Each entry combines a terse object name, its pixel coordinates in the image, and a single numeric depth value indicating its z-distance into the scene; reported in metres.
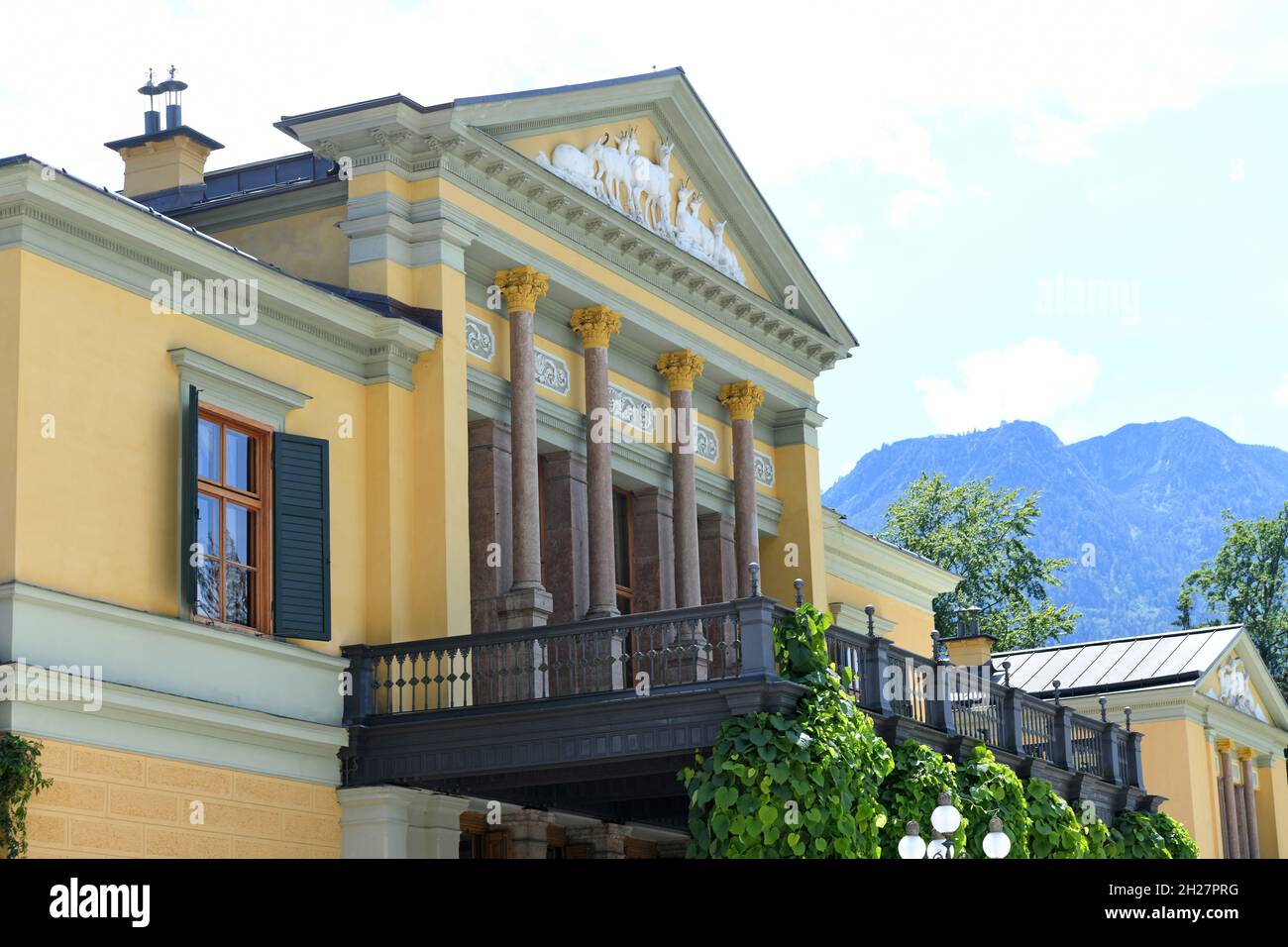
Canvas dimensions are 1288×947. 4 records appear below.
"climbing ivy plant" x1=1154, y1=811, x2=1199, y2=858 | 27.06
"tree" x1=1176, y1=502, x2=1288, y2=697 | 61.69
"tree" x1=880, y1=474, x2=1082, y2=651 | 55.81
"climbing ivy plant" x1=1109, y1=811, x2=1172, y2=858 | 26.04
